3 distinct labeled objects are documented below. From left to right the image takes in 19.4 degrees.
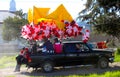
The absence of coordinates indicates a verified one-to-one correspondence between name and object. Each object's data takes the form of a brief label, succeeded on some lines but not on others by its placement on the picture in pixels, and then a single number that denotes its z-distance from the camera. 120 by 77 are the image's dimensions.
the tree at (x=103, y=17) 27.84
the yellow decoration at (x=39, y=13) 21.09
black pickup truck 17.97
